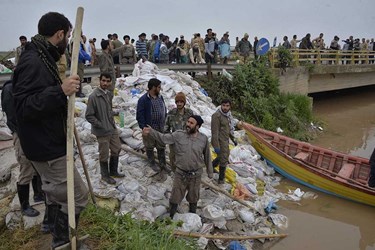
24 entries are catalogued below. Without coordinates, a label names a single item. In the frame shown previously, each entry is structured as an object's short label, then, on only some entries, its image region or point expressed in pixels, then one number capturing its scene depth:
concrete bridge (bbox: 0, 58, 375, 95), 11.56
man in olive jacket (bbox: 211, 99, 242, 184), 5.93
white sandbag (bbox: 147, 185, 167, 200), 5.21
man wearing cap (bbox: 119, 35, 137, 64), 10.52
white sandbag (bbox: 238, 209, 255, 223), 5.54
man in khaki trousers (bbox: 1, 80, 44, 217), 3.46
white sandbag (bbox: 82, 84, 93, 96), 9.03
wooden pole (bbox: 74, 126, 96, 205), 2.89
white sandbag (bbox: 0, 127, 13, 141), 6.58
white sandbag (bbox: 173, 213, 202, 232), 4.70
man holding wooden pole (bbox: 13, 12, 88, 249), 2.11
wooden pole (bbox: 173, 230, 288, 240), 4.41
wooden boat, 6.82
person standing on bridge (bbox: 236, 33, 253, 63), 13.90
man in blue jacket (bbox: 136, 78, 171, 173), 5.10
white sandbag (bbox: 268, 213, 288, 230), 5.93
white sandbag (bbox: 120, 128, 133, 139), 6.56
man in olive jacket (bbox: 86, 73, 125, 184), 4.56
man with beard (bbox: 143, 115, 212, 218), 4.60
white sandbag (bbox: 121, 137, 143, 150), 6.30
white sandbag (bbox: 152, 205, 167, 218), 4.90
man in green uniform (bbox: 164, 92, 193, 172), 5.12
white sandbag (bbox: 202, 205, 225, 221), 5.19
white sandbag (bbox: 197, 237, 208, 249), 4.39
